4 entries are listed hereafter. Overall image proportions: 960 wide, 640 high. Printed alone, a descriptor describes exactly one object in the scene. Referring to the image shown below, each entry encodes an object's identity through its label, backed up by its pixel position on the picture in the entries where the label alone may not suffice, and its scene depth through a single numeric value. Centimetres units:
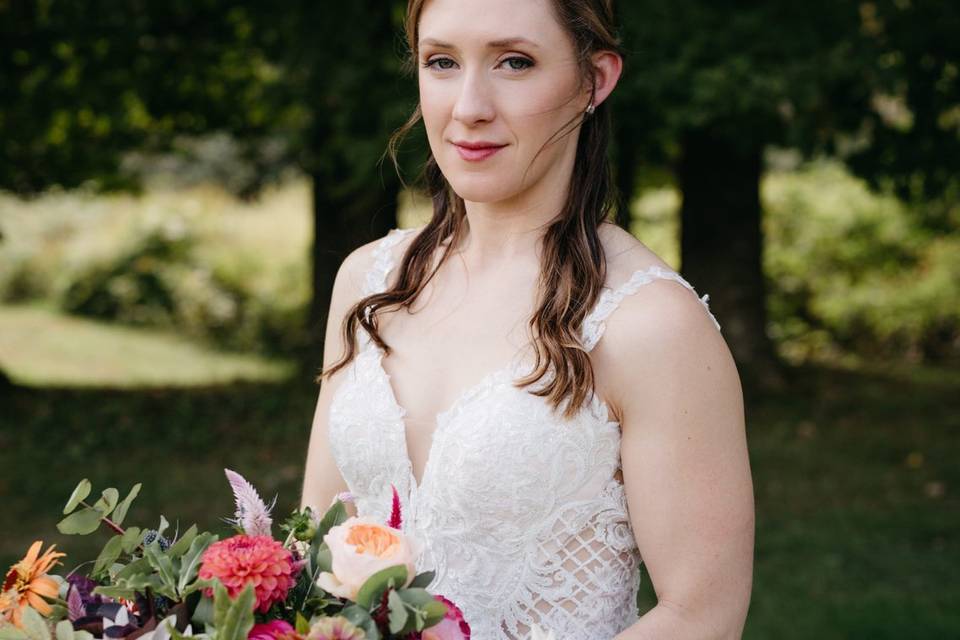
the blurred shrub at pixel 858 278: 1497
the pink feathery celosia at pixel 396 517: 192
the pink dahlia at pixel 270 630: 169
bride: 222
